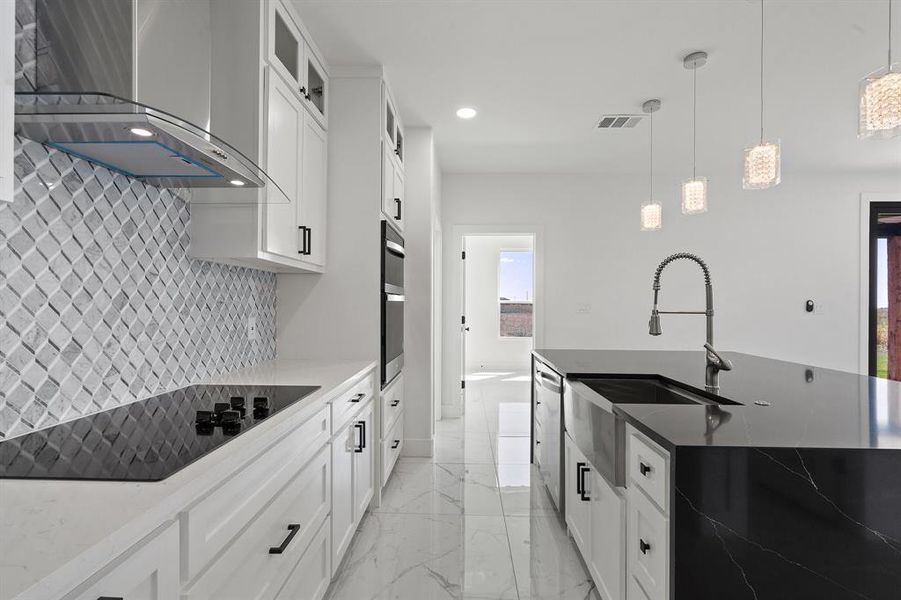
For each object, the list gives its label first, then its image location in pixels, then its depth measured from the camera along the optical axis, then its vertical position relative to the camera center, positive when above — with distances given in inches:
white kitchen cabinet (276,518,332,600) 57.2 -36.2
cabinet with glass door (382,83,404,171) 120.0 +49.3
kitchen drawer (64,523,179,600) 26.8 -17.2
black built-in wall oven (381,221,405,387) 113.0 +0.1
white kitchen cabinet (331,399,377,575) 76.1 -31.8
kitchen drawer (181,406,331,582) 36.1 -18.3
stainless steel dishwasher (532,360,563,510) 100.2 -28.7
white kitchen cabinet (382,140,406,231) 118.5 +31.0
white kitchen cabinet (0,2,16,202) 31.4 +14.2
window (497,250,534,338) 347.6 +7.9
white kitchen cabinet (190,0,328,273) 74.5 +28.7
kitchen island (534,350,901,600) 41.5 -18.5
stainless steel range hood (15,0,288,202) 42.1 +21.9
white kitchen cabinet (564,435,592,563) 78.4 -34.9
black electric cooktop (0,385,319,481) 36.8 -13.2
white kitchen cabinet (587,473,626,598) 61.9 -33.2
